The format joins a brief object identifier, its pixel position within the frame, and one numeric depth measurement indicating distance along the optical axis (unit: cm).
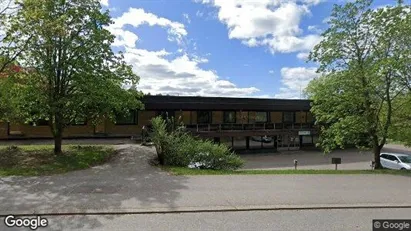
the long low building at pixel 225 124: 2464
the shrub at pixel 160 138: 1360
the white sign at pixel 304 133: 3347
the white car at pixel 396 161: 2041
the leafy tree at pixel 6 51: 1215
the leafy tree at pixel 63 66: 1271
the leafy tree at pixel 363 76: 1432
